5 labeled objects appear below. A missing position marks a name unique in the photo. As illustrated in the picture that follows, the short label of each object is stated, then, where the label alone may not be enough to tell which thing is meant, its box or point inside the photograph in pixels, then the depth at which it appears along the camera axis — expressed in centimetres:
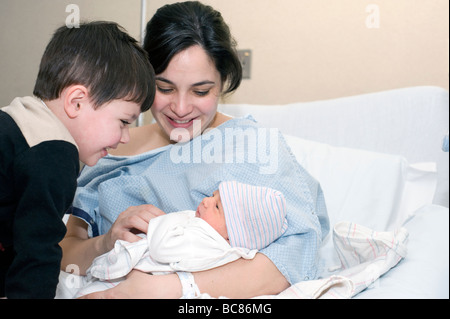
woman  108
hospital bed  156
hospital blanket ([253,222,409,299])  96
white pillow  156
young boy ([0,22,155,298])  81
